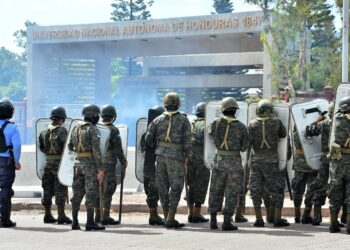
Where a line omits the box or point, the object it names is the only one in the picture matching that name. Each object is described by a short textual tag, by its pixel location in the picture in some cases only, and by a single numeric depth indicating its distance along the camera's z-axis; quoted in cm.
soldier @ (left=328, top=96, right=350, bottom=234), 1149
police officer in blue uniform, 1287
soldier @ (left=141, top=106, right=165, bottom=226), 1302
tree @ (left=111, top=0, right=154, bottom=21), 7094
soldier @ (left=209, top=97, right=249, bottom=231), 1209
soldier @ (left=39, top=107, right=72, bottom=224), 1320
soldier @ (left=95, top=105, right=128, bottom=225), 1292
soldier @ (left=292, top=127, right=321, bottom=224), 1280
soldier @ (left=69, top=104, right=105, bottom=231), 1217
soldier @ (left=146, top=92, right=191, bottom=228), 1234
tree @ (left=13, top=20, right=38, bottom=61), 11082
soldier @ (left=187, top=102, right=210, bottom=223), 1339
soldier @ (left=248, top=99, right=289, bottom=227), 1242
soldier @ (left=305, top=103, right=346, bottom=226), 1234
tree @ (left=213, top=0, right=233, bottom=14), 8231
